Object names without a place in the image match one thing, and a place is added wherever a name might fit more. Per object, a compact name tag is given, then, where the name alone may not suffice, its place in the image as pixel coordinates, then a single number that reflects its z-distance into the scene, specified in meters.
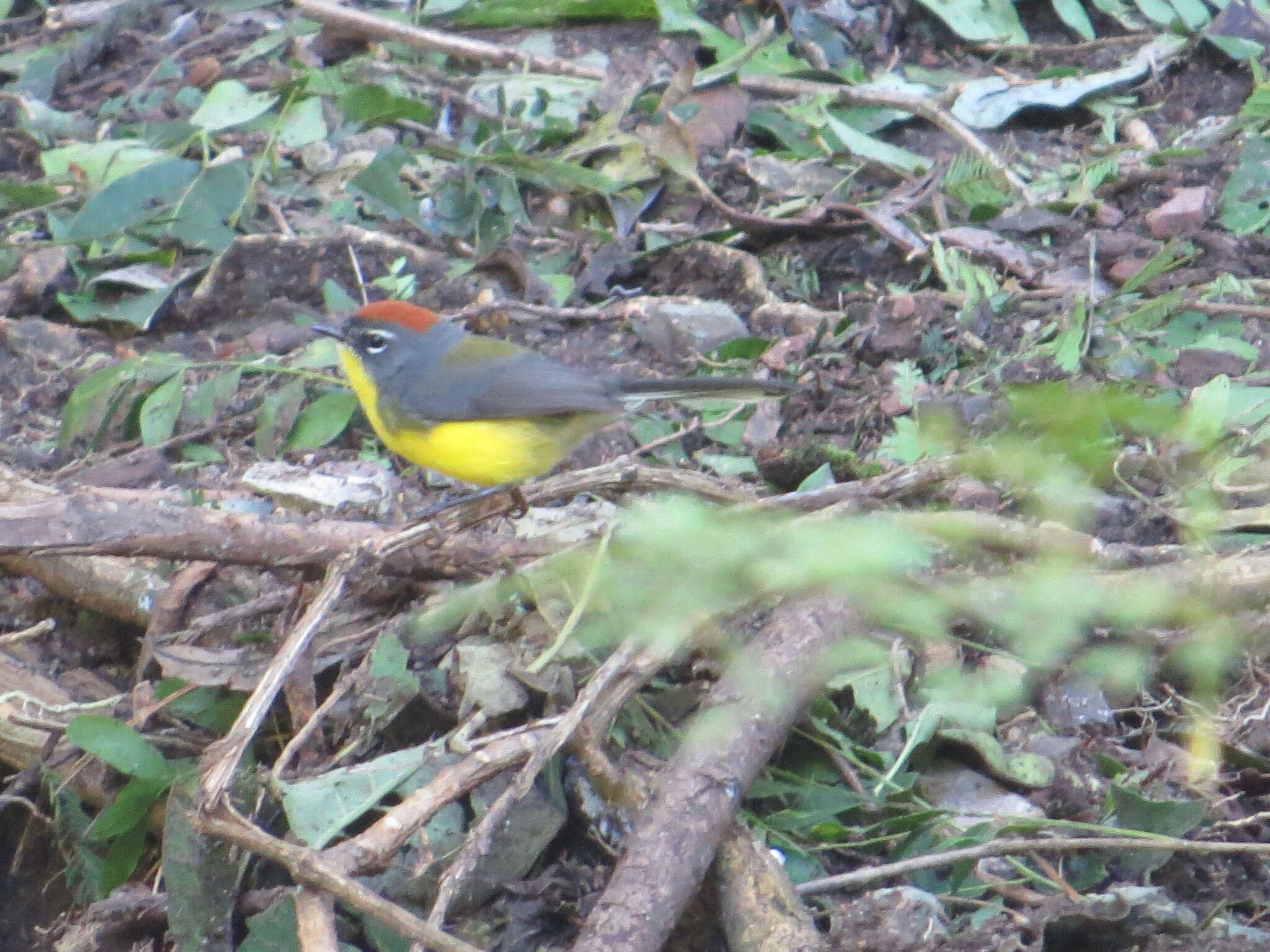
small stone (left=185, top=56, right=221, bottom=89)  15.45
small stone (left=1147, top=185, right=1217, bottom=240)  11.99
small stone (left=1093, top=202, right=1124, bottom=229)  12.41
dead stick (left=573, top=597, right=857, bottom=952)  5.84
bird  9.27
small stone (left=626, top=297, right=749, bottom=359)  11.59
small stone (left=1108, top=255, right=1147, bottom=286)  11.58
